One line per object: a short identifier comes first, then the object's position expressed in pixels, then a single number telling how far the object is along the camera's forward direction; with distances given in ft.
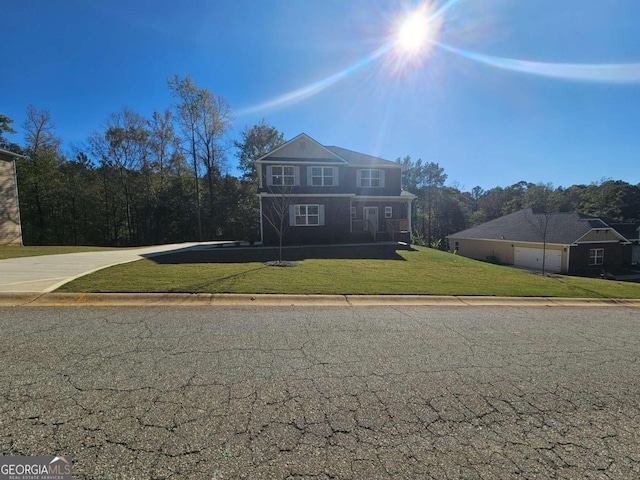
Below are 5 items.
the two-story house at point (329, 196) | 63.98
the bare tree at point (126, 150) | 98.11
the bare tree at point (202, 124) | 95.61
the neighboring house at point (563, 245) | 83.61
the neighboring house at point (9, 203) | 59.88
